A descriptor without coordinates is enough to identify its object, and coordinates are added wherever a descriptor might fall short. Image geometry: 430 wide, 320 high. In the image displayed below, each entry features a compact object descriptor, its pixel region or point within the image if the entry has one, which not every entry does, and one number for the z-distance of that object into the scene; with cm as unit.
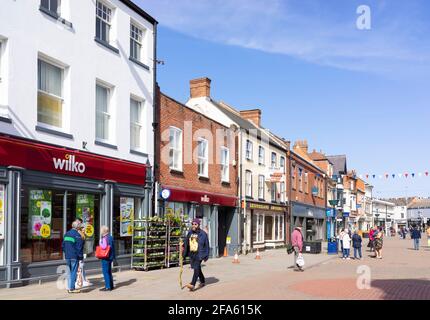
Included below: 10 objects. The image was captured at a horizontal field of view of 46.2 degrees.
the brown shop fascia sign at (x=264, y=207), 2883
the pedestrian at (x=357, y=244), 2559
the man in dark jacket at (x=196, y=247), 1251
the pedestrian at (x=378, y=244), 2622
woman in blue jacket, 1193
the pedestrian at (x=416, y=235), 3447
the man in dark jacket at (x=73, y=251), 1141
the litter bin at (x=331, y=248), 2903
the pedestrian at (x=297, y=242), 1797
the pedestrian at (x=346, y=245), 2538
